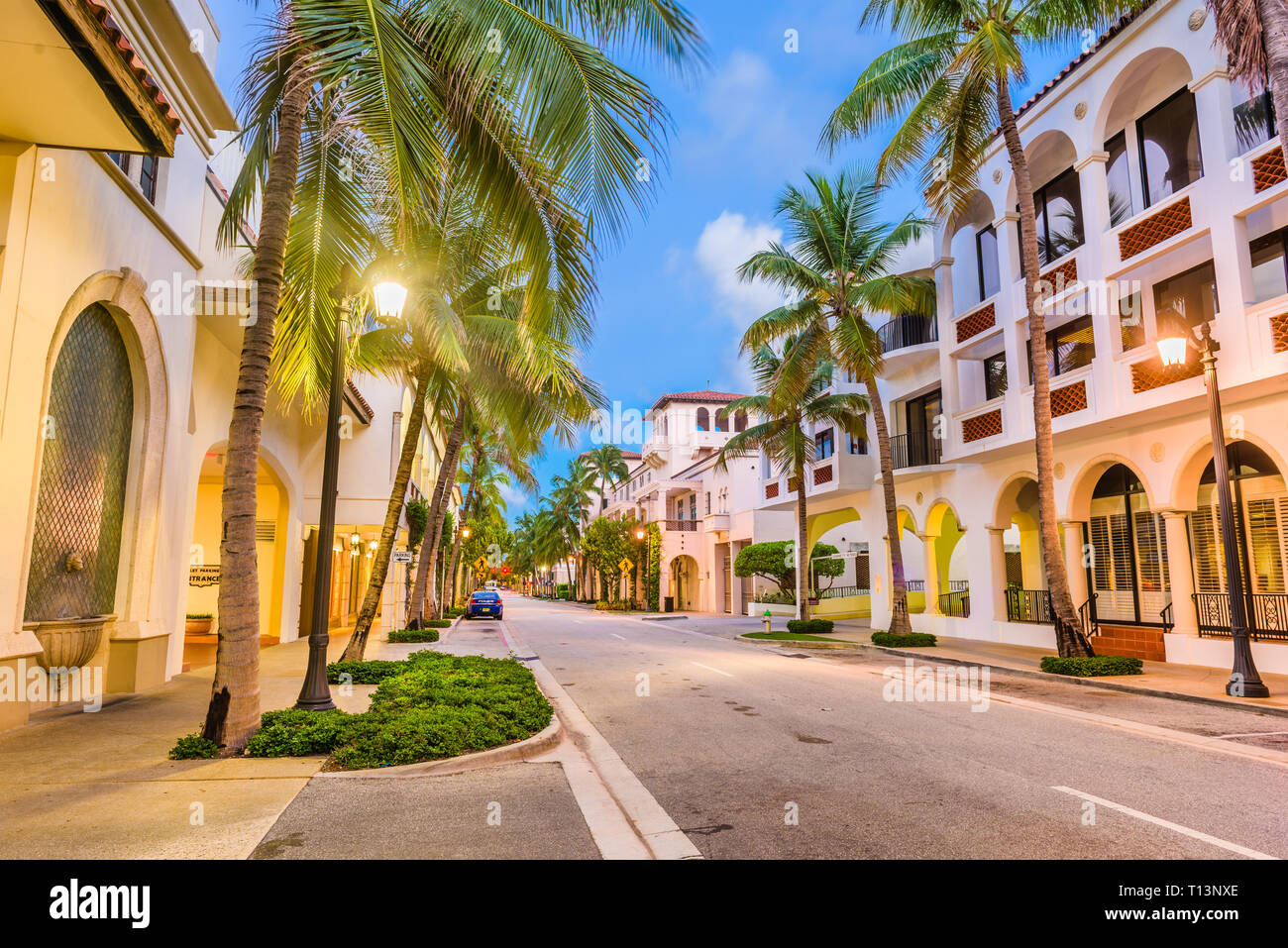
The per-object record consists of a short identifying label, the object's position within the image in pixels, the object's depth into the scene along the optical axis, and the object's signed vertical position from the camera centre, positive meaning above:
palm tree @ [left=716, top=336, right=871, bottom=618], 25.47 +5.14
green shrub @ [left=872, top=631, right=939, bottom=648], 20.20 -2.02
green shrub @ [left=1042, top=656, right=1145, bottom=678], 13.56 -1.88
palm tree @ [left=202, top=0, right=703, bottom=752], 6.23 +4.00
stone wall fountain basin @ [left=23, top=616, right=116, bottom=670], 8.87 -0.79
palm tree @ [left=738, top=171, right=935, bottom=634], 21.41 +8.71
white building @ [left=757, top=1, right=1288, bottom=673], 13.88 +4.94
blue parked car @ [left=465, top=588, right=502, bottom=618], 38.03 -1.73
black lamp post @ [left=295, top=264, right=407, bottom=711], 8.39 +0.84
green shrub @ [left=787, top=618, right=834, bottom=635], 25.52 -2.04
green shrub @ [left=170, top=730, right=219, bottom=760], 6.77 -1.57
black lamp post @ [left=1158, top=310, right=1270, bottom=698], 11.09 +0.27
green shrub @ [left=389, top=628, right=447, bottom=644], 21.47 -1.83
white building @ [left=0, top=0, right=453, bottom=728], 6.85 +3.34
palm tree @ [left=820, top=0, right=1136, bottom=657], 14.77 +10.06
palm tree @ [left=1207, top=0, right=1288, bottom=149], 10.88 +7.80
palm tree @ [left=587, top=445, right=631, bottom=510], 67.81 +9.63
